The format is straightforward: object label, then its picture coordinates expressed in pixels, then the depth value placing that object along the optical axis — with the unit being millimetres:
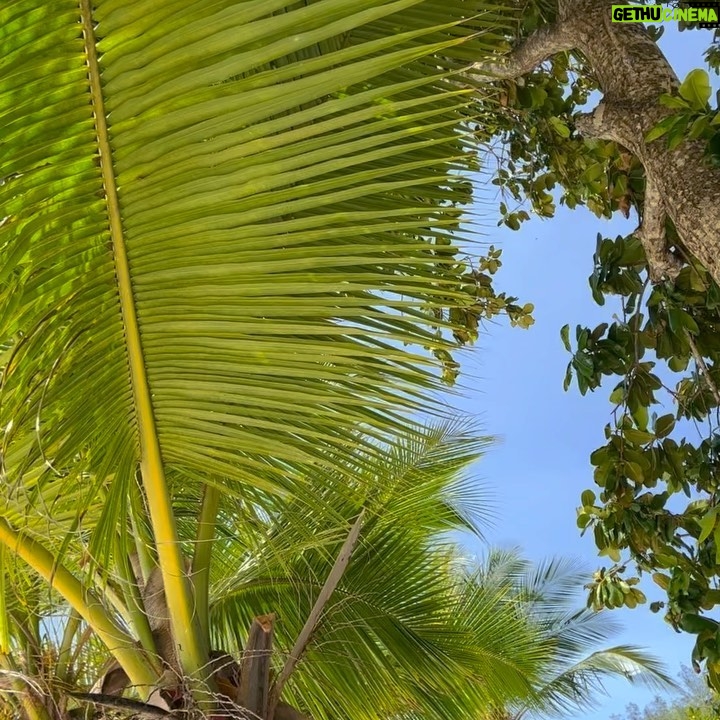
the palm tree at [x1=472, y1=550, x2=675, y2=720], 4999
